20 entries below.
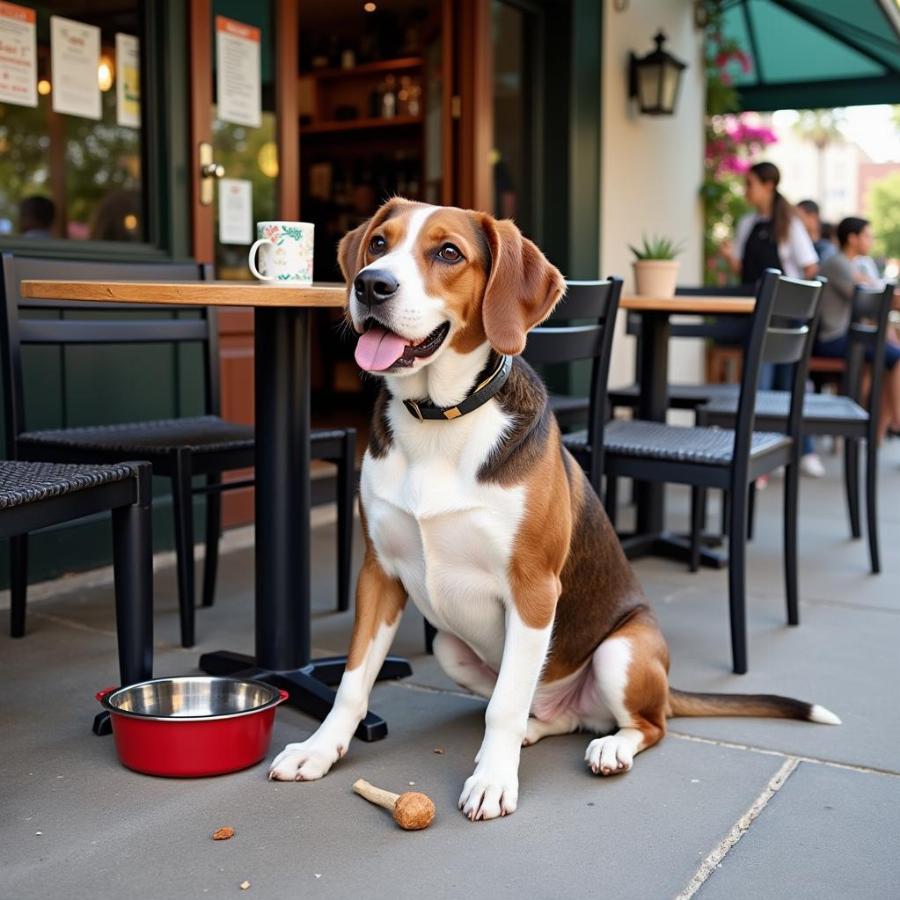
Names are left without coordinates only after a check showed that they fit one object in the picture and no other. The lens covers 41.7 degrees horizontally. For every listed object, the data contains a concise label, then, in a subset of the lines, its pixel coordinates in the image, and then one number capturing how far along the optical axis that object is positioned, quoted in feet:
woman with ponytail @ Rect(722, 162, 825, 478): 23.08
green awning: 30.94
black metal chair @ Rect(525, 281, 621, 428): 11.42
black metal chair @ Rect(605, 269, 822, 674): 11.30
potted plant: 15.35
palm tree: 157.79
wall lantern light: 24.68
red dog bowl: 8.09
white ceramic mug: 9.50
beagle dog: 7.72
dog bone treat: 7.41
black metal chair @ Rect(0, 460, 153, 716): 8.20
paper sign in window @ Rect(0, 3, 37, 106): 13.73
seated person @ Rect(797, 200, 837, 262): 27.50
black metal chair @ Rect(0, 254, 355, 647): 11.06
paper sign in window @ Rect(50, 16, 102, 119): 14.39
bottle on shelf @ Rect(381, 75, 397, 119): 27.71
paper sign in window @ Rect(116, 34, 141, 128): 15.02
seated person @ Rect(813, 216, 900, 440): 23.81
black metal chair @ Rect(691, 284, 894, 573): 15.15
